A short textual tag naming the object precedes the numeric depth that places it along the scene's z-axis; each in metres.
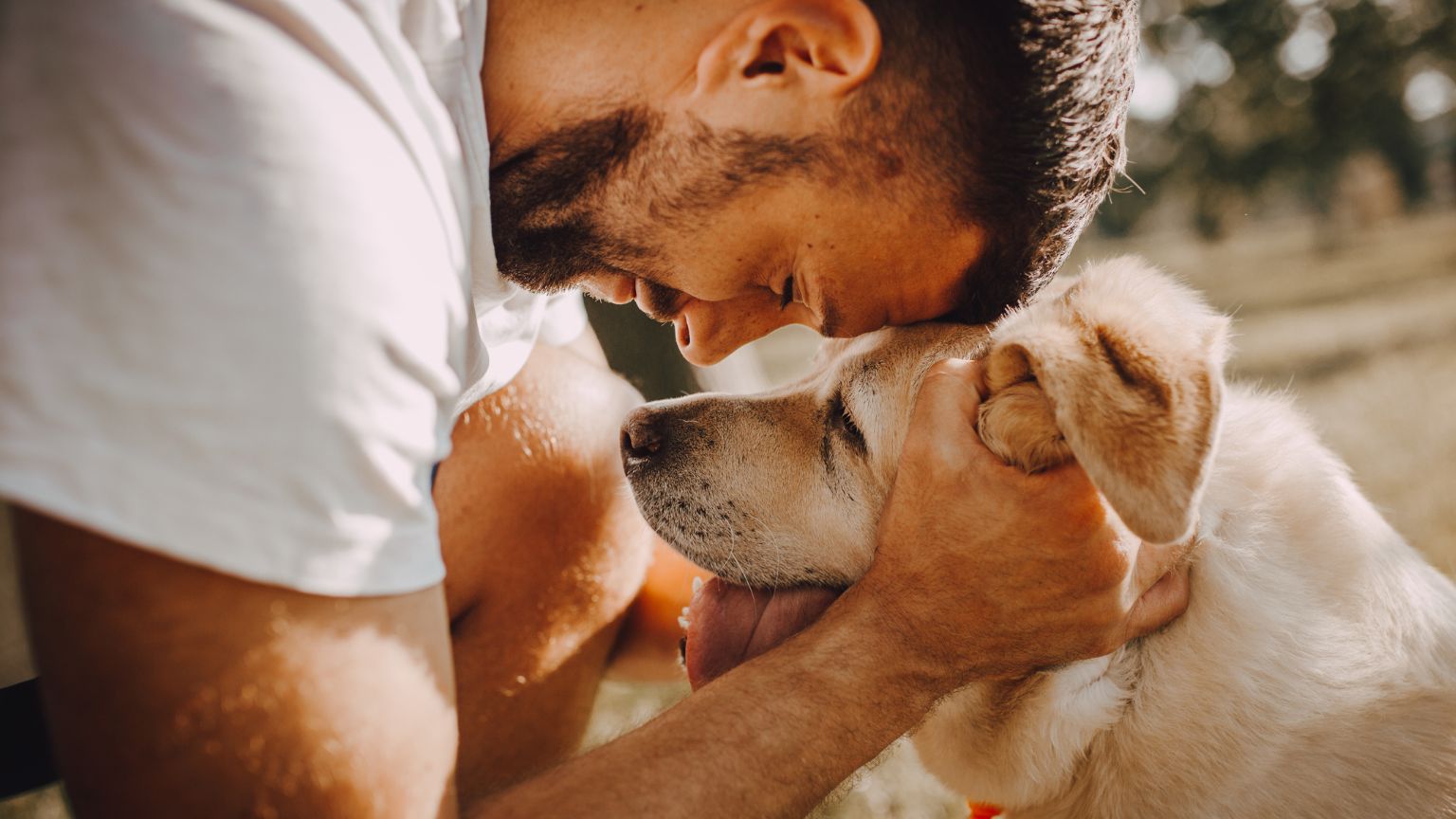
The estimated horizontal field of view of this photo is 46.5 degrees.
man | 0.49
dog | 0.59
